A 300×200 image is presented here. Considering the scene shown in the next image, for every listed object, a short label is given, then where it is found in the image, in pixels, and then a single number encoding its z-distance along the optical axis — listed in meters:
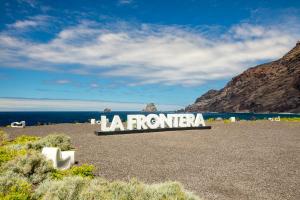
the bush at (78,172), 9.48
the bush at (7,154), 10.61
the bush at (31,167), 9.07
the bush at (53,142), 15.77
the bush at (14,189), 6.29
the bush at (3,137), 21.78
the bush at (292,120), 50.16
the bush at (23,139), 17.84
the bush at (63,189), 6.11
